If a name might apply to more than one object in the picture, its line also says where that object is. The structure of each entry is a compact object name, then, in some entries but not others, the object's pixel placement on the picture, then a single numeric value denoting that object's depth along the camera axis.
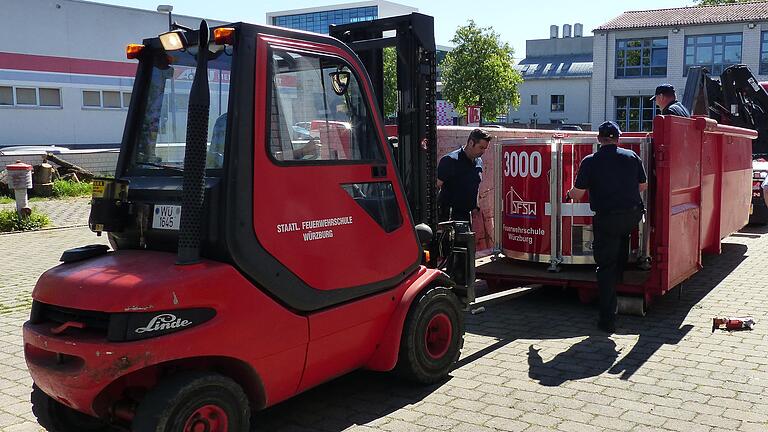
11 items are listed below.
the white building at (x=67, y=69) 32.72
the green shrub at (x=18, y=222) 13.92
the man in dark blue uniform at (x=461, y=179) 7.46
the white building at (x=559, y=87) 73.75
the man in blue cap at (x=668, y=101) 8.97
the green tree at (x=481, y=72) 51.34
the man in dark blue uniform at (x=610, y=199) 6.57
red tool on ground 6.77
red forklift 3.65
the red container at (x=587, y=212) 7.09
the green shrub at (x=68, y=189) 18.67
